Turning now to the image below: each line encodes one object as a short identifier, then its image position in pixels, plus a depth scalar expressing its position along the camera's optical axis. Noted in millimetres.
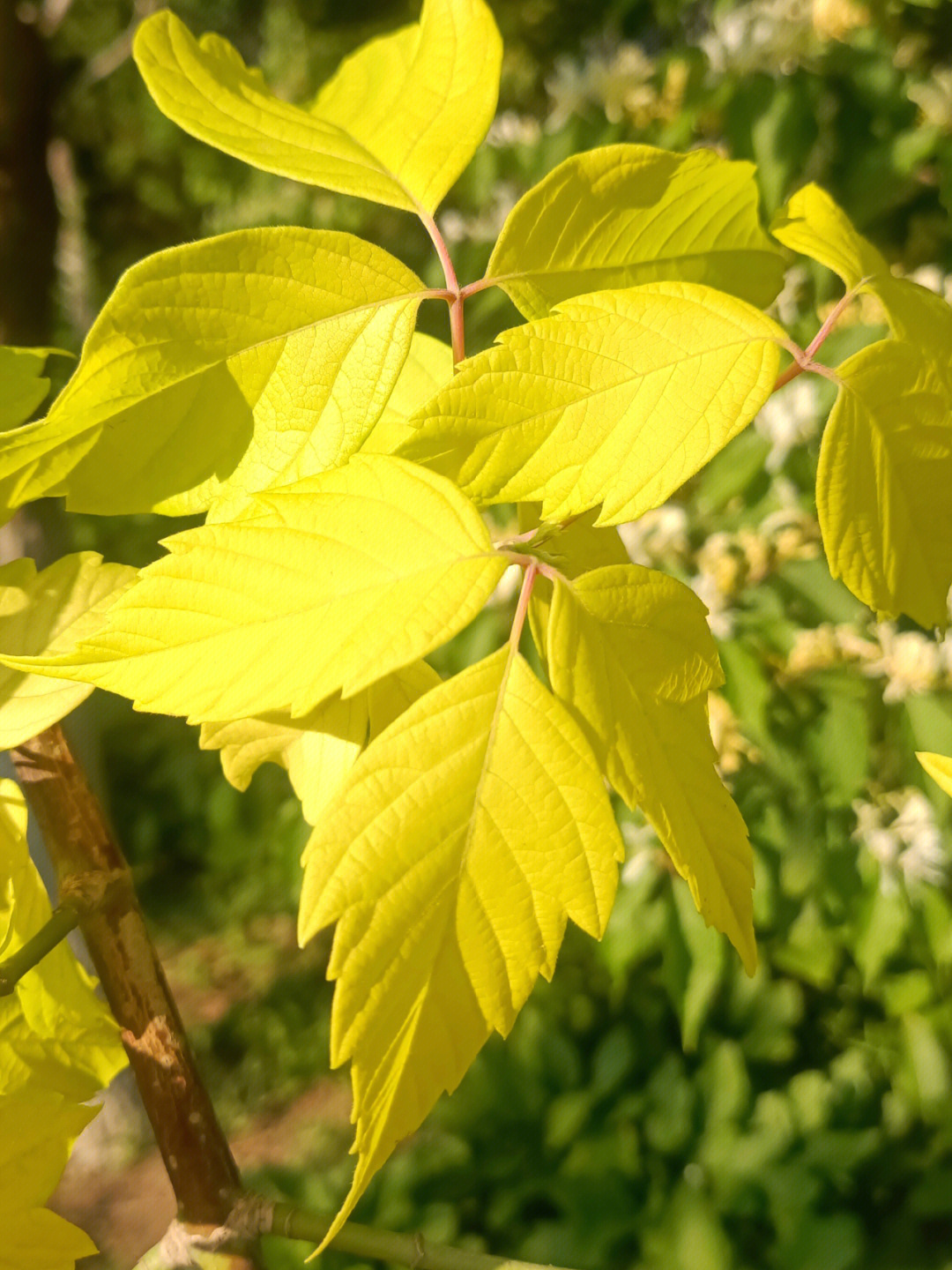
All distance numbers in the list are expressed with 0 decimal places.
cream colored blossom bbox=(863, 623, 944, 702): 1014
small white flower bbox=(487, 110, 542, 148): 1262
